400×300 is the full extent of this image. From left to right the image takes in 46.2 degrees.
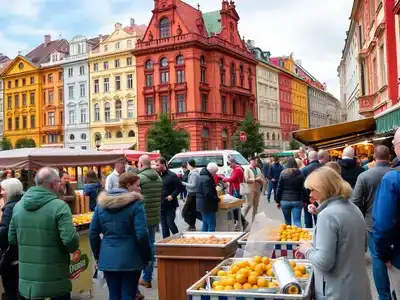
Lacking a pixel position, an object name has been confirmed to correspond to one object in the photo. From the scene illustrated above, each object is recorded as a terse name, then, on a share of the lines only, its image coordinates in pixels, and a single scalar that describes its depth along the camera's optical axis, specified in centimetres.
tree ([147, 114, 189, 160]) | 4722
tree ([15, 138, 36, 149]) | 6300
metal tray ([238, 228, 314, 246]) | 574
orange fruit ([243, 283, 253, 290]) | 414
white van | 2870
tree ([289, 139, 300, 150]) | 7212
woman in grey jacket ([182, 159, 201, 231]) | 1102
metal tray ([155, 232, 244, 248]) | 644
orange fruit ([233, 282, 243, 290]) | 415
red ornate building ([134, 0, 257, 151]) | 5075
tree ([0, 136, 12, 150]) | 6400
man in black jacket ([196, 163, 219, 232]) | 1008
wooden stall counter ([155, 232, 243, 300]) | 579
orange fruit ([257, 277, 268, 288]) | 421
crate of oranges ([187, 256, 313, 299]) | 398
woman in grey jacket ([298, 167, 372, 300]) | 362
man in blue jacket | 384
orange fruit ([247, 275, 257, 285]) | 430
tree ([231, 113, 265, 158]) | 5234
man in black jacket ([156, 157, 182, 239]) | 984
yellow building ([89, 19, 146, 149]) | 5516
